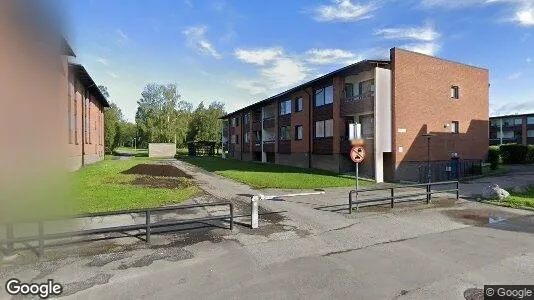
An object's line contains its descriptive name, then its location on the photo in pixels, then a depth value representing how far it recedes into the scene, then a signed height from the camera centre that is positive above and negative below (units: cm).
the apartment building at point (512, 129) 6431 +284
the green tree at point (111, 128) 6028 +336
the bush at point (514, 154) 3862 -112
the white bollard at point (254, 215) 973 -194
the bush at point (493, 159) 2966 -128
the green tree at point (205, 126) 8119 +462
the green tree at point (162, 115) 7156 +647
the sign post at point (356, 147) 1237 -8
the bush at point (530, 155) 3897 -126
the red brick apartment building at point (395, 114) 2348 +231
